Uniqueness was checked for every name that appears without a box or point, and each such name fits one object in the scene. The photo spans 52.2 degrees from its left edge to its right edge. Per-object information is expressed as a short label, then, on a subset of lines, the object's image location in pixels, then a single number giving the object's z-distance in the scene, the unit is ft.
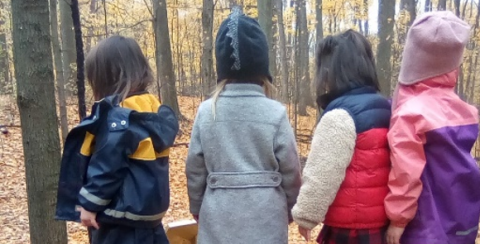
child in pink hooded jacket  7.56
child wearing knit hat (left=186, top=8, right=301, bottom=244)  8.30
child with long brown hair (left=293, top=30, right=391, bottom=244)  7.80
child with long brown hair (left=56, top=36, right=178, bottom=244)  8.09
